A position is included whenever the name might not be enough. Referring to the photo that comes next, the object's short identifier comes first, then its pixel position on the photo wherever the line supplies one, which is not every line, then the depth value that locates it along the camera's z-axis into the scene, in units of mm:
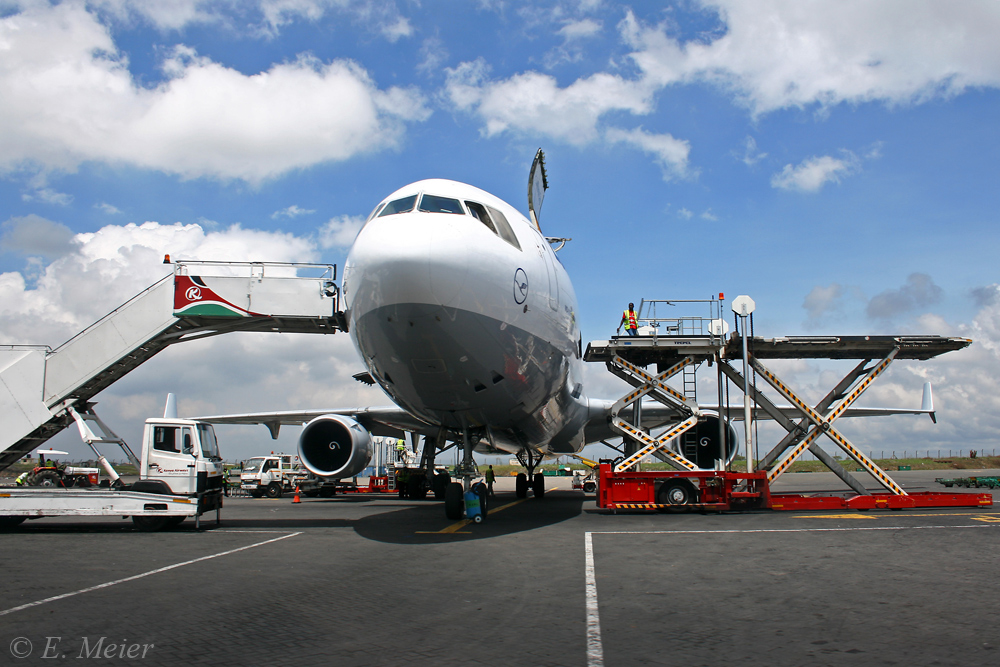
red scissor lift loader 13203
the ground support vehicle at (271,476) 25062
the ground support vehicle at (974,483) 23561
